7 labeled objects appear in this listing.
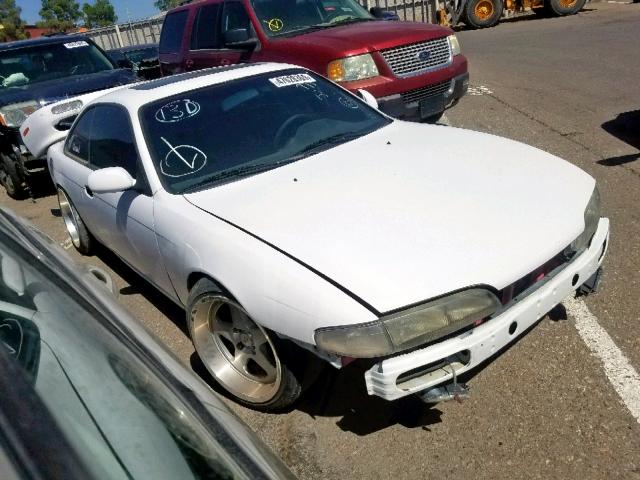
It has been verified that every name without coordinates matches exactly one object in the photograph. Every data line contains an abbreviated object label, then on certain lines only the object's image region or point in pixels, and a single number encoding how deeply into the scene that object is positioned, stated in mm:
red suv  5605
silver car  992
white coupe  2129
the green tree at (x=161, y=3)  89750
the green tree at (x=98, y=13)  69250
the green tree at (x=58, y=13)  63181
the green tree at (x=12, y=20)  49412
